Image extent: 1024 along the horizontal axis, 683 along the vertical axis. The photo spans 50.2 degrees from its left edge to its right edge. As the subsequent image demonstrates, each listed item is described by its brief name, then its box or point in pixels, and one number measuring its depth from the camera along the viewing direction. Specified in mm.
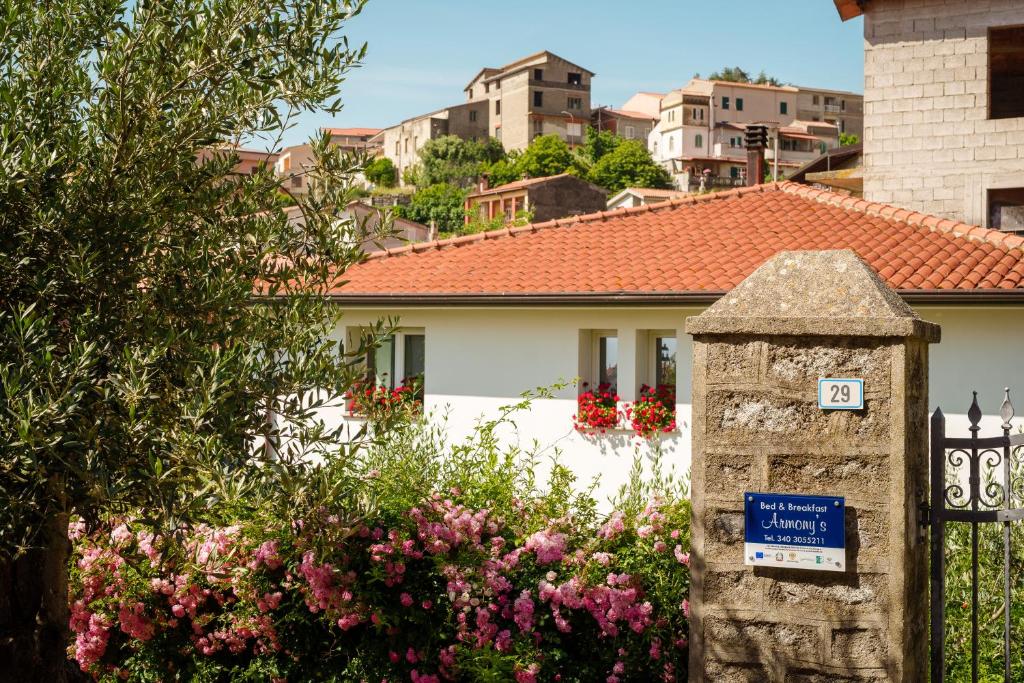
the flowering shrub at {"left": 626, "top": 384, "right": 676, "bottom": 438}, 14102
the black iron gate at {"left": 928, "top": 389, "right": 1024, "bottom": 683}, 4648
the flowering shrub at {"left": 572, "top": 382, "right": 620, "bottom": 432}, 14375
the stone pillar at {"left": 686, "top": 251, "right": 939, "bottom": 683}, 4477
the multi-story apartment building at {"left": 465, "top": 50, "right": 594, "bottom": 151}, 96562
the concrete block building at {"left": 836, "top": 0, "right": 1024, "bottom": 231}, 17969
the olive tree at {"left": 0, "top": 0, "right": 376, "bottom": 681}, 4152
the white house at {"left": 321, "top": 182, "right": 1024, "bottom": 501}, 13109
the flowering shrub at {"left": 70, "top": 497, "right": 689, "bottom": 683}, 5539
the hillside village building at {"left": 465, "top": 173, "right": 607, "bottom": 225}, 54875
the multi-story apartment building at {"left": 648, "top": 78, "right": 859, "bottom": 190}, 92500
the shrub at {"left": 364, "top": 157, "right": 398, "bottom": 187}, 94744
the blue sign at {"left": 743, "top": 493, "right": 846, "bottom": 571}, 4492
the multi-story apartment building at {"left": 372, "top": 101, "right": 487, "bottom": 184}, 96188
